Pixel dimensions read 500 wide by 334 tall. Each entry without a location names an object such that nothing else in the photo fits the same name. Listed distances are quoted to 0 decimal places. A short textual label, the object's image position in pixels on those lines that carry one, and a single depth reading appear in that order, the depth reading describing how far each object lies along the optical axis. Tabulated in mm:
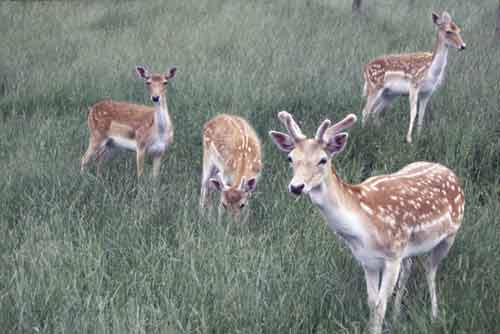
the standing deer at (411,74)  14703
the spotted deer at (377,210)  7012
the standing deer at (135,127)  12945
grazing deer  10344
